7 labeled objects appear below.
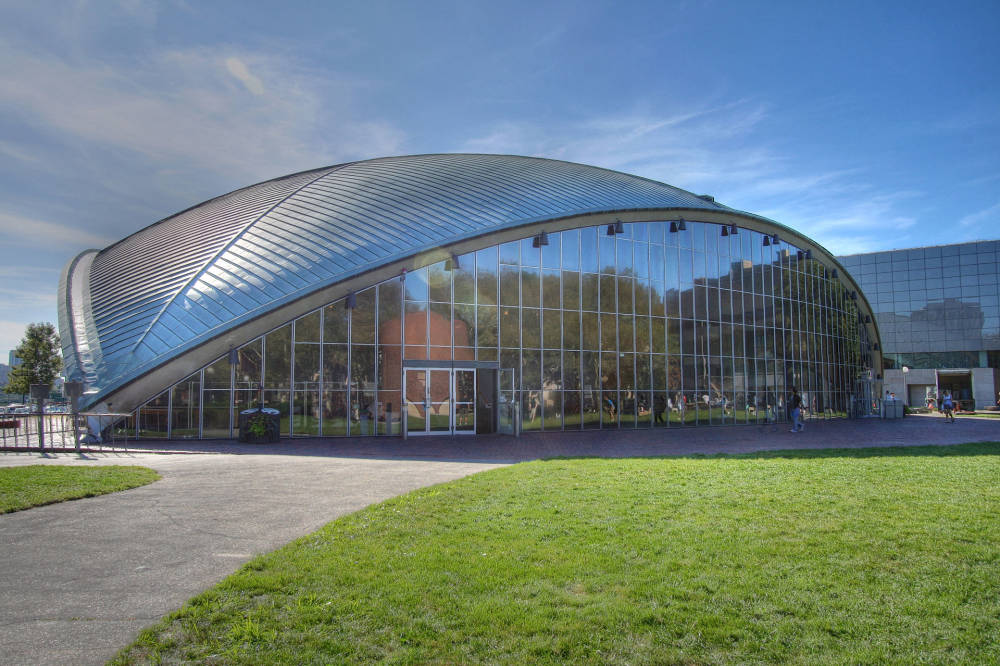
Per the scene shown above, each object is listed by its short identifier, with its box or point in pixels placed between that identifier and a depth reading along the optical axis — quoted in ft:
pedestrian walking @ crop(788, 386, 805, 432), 84.58
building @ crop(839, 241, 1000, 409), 239.71
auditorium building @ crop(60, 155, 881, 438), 68.39
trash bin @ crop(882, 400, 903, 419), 127.85
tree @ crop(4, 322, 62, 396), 173.68
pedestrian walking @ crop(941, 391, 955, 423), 106.83
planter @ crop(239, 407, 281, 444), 65.57
